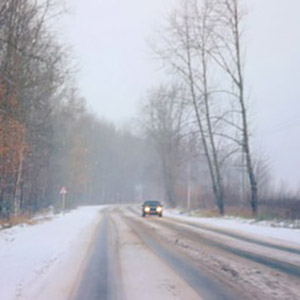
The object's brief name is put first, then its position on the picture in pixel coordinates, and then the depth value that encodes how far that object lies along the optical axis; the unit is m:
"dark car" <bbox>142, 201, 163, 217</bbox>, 50.12
